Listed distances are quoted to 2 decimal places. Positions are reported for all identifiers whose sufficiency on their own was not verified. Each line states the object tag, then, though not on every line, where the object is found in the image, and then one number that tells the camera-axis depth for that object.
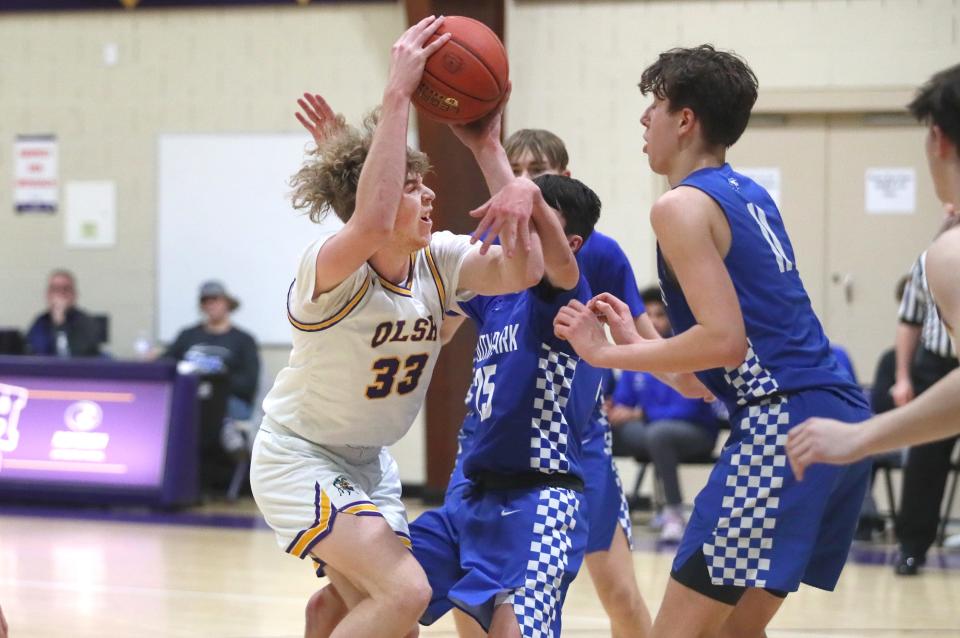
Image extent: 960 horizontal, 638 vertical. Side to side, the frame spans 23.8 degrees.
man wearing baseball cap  18.00
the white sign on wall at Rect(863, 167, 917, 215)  17.48
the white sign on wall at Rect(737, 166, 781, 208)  17.73
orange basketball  5.64
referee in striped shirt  12.62
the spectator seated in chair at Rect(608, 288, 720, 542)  14.82
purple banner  16.22
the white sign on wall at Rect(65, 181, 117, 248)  19.65
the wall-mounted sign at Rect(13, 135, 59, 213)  19.90
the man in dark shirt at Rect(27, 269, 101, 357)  18.39
